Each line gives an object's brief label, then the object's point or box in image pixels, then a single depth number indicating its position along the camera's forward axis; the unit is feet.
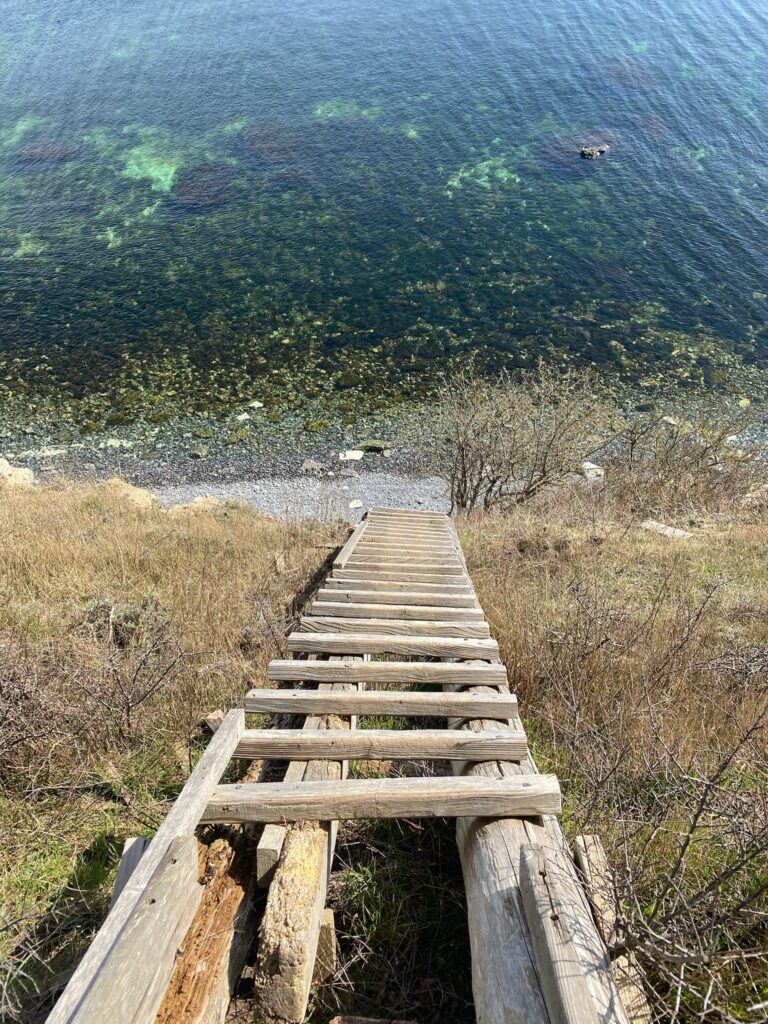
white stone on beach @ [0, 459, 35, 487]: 61.38
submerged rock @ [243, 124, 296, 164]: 128.88
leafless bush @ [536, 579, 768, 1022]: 8.63
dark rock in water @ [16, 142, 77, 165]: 128.88
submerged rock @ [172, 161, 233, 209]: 115.34
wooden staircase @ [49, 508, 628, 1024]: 7.39
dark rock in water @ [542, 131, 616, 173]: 127.21
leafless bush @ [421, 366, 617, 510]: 56.95
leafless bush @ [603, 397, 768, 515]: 58.08
